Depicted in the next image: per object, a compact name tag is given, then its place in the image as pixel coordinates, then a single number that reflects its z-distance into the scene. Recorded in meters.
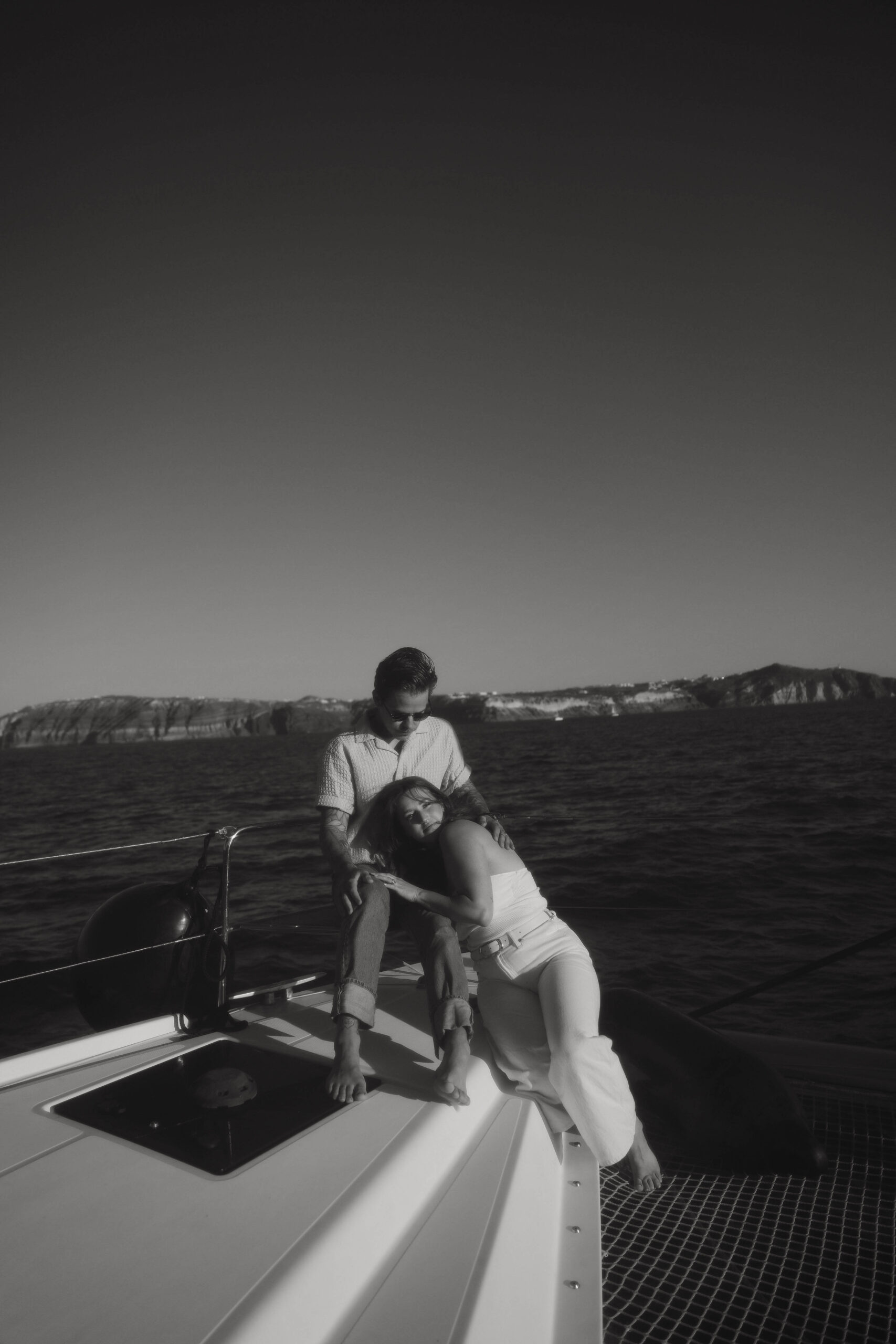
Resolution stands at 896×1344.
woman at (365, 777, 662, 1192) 2.41
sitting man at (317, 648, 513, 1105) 2.54
